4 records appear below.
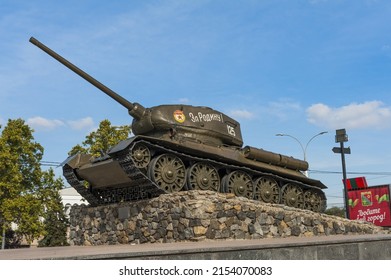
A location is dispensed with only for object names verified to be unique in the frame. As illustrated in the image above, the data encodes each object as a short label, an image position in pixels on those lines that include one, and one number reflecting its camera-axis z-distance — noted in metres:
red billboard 35.78
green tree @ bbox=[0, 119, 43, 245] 30.31
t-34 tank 16.75
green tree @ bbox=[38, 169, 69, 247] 32.72
